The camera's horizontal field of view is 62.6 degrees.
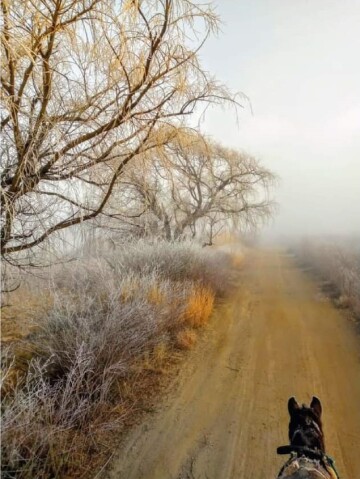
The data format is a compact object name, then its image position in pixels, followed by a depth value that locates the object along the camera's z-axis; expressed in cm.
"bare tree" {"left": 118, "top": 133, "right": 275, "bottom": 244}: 1258
